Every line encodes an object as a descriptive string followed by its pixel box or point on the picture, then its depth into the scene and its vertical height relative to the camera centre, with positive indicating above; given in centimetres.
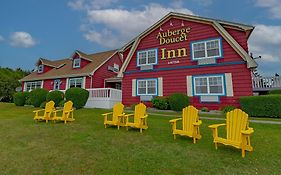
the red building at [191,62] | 1374 +337
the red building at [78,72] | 2212 +389
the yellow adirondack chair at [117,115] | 834 -59
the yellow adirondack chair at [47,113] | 1035 -63
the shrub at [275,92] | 1487 +86
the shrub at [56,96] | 1783 +57
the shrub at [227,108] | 1300 -42
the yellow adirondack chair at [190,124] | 608 -74
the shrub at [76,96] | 1688 +54
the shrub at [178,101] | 1419 +8
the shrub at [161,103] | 1509 -8
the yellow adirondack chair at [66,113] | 993 -60
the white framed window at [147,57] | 1733 +427
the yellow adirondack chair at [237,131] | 489 -79
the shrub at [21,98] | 2109 +44
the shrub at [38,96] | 1869 +59
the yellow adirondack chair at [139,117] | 759 -64
